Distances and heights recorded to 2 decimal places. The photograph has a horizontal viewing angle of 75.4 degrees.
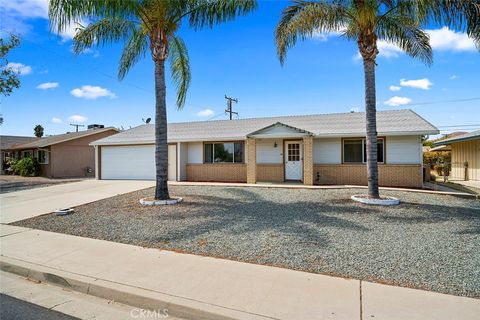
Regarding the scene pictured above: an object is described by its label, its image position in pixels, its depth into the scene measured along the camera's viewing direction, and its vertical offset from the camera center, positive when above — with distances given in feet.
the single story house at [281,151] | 50.47 +2.13
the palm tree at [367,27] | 33.96 +15.94
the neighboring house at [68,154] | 87.15 +3.22
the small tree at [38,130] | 175.22 +19.68
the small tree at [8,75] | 75.10 +22.36
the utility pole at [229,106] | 117.08 +21.49
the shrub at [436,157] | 93.17 +1.11
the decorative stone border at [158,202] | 35.15 -4.36
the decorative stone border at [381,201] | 33.81 -4.37
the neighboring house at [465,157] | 63.41 +0.70
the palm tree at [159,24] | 33.71 +16.44
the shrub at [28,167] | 93.45 -0.52
